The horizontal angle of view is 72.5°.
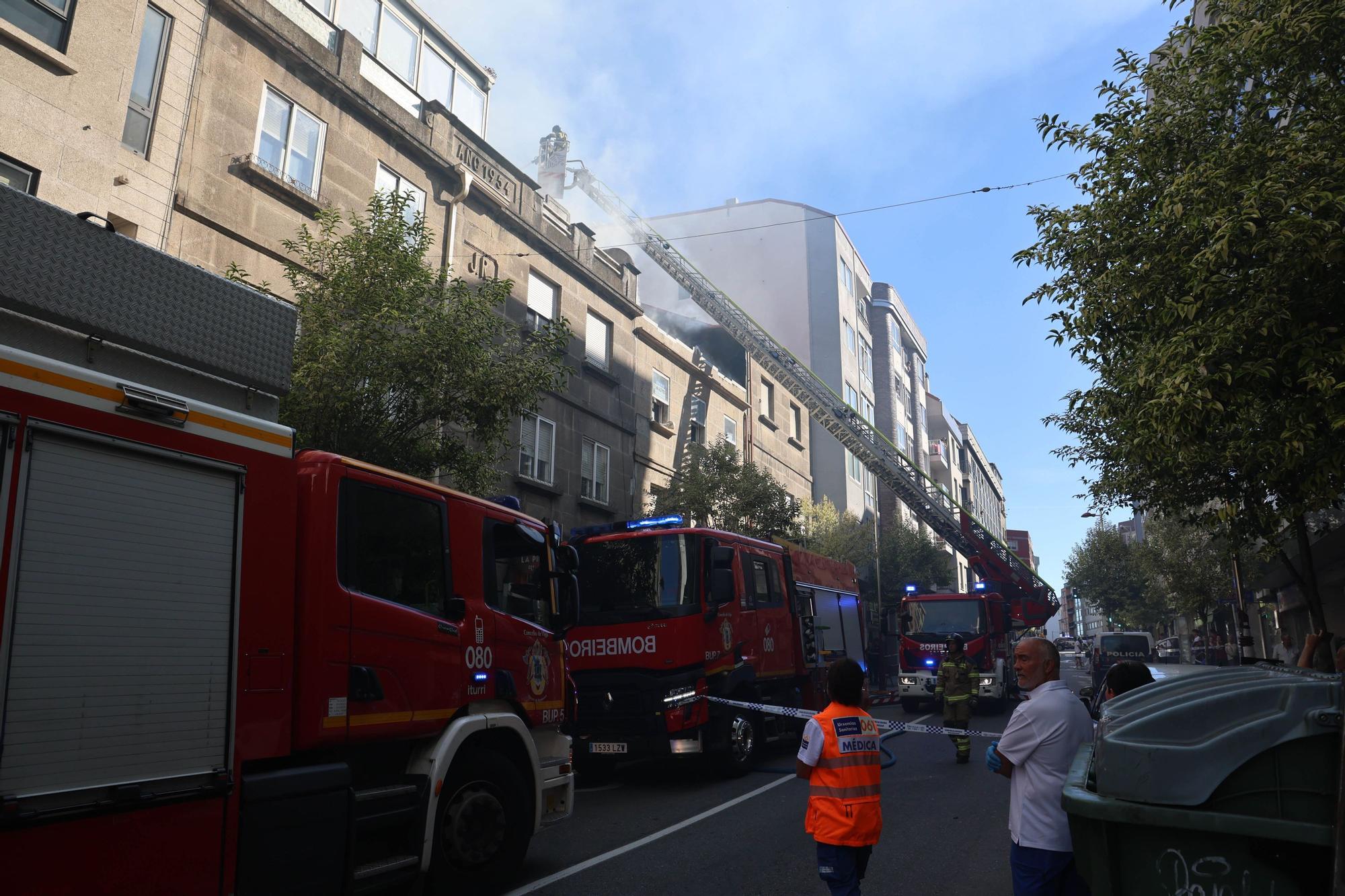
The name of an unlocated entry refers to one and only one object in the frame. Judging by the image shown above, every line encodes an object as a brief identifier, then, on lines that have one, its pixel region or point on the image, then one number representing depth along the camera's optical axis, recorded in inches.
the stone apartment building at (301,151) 428.5
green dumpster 121.8
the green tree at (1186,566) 1327.5
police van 1163.3
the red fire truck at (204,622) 144.9
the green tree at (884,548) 1255.5
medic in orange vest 168.1
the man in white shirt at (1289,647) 597.2
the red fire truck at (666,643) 398.0
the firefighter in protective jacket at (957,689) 478.0
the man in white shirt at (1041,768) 156.6
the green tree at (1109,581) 2148.1
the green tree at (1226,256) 305.4
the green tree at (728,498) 924.0
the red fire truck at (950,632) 764.6
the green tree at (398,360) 387.1
